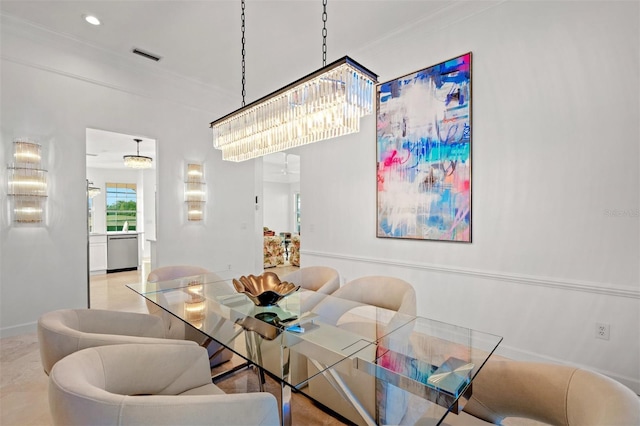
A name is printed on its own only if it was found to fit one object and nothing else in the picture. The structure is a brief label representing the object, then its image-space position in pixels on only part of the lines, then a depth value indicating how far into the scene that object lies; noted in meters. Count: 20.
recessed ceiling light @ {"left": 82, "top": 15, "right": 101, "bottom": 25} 3.16
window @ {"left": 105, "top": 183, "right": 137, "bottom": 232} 9.69
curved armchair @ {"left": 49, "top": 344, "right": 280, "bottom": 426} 0.89
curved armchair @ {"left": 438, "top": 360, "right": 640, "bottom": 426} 0.91
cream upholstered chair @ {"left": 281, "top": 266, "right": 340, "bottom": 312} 2.82
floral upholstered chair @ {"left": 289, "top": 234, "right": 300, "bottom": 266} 8.05
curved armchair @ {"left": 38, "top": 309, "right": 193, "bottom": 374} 1.45
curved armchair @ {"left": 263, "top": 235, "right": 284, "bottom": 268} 7.77
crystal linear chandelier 1.87
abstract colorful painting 2.95
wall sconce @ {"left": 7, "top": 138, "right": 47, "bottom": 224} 3.26
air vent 3.77
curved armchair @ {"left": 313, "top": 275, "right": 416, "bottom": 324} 2.11
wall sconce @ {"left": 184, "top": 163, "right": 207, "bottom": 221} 4.63
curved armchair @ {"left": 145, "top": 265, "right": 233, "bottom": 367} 2.38
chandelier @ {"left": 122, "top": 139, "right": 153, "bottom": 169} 6.86
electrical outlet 2.29
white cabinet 6.65
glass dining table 1.30
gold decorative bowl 2.07
